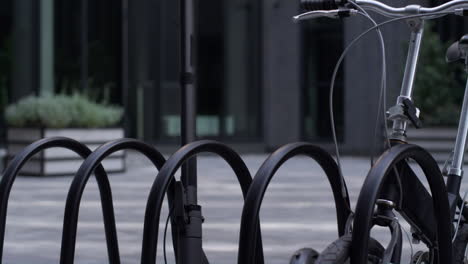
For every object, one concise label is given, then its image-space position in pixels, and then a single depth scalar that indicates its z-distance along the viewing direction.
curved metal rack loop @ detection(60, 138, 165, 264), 4.56
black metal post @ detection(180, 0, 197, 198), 5.09
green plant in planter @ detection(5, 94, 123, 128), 20.53
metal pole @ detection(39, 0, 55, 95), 24.43
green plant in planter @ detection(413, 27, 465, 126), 25.85
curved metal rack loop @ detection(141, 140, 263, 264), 4.32
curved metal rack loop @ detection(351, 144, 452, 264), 3.76
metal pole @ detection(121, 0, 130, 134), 23.59
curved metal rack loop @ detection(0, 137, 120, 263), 4.67
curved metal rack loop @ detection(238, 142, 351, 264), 4.02
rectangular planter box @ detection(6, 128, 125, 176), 20.22
